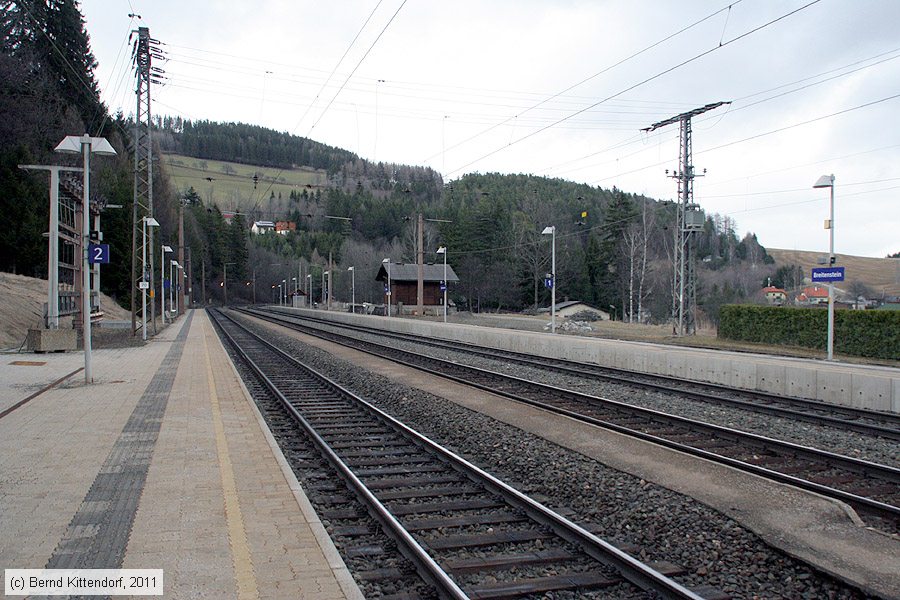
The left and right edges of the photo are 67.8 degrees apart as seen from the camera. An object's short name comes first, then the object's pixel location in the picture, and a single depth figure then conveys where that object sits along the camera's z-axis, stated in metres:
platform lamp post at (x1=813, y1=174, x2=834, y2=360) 23.27
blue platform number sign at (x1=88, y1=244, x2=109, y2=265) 17.34
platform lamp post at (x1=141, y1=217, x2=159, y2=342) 29.55
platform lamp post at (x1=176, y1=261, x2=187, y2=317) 66.14
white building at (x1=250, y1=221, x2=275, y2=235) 136.12
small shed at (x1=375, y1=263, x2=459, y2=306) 79.75
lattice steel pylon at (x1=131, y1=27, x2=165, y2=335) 31.48
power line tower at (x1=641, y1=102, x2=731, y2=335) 34.16
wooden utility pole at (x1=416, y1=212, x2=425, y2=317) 49.88
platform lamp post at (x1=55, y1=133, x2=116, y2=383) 15.55
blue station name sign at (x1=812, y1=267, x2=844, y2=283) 22.05
